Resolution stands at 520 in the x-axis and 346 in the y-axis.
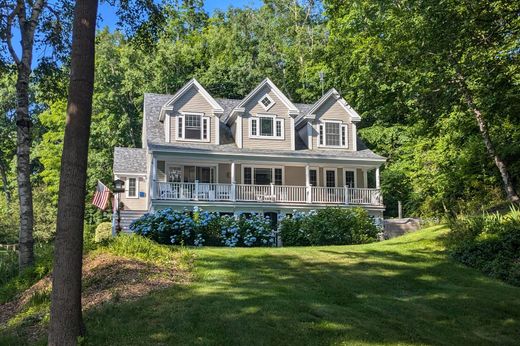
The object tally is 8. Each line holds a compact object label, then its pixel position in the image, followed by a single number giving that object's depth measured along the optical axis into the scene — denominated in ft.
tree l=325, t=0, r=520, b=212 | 34.32
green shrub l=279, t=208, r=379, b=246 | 60.70
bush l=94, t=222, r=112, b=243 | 69.17
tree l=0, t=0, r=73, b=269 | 40.57
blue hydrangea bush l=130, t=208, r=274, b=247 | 48.85
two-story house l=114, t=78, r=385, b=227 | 81.76
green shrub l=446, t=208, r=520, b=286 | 36.91
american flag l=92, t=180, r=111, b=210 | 61.00
